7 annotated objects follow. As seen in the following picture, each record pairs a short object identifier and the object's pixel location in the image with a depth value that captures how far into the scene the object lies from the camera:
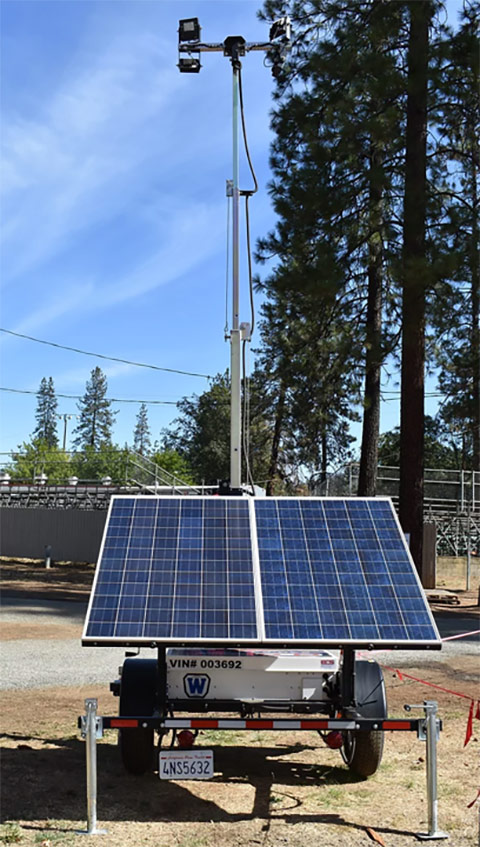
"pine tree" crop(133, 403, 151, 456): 158.88
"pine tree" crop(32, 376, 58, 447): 135.12
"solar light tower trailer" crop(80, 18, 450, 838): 5.99
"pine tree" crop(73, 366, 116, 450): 128.88
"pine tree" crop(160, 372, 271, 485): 53.84
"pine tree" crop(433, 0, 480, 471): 18.64
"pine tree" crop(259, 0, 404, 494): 19.62
